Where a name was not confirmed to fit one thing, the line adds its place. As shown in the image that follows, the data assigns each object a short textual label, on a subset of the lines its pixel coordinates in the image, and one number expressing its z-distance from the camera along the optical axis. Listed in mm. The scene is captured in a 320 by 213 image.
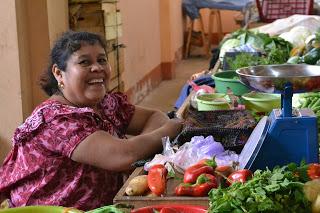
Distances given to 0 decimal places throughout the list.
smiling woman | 2475
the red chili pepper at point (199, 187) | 2008
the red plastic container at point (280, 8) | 8078
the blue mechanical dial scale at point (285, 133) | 2094
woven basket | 2551
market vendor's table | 1992
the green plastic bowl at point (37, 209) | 1837
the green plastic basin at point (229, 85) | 3738
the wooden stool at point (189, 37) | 13542
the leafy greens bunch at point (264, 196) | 1639
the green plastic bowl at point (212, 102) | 3299
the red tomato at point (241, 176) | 1947
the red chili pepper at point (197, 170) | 2080
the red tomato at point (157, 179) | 2078
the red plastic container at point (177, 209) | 1833
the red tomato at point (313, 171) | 1876
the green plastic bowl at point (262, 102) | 3262
